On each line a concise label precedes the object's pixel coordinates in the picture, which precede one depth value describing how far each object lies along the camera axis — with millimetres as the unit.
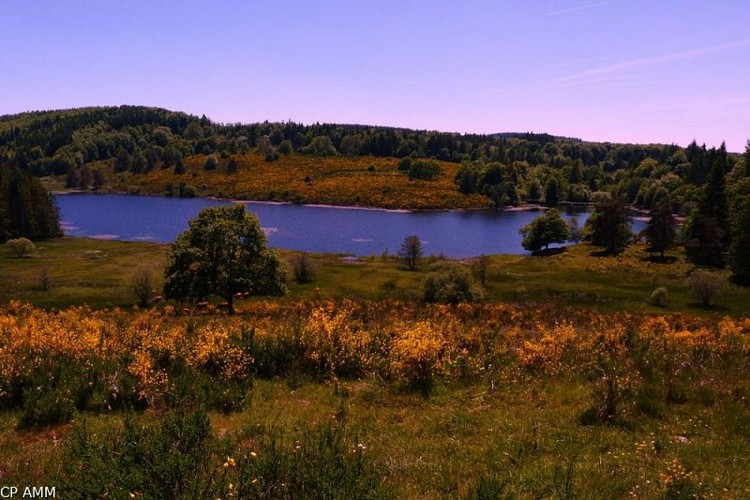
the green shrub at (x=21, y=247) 102500
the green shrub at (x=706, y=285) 60844
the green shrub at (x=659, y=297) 61031
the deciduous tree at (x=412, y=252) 90000
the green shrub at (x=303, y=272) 75062
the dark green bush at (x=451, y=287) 58906
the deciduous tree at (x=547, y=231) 110938
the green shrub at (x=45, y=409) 11344
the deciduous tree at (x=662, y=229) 92562
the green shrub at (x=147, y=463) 6480
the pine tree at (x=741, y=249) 72938
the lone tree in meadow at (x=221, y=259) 43094
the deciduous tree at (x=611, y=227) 102938
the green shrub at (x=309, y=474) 6871
